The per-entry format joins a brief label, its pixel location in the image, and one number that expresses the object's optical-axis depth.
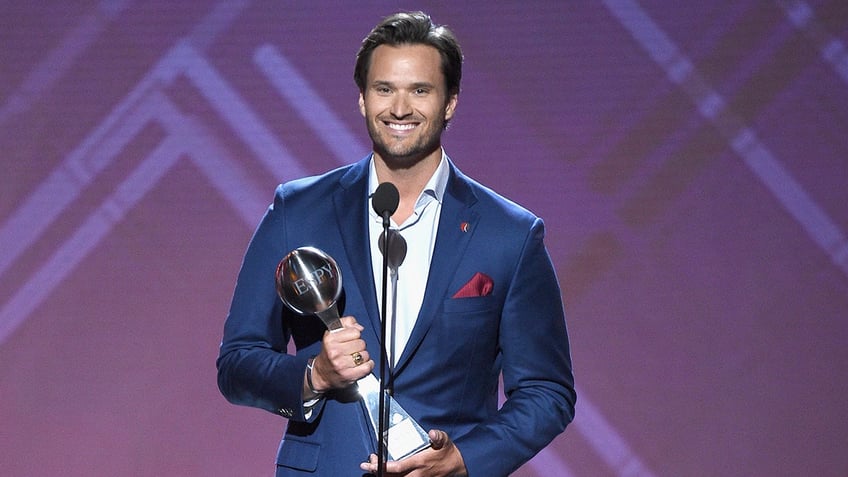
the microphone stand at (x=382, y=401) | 8.70
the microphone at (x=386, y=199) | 8.80
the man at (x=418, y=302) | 8.97
